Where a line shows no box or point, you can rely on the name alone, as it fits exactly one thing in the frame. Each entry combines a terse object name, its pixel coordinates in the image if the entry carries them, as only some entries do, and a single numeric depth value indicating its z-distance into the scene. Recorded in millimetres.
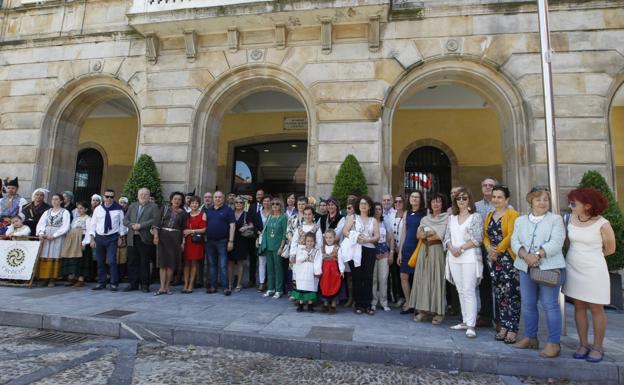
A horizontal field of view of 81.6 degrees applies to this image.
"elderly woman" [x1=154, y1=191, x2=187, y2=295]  6816
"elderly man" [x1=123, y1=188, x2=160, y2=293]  6922
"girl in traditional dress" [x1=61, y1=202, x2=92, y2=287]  7469
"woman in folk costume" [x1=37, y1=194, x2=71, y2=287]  7398
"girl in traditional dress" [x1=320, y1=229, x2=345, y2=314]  5648
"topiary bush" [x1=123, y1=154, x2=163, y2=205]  8516
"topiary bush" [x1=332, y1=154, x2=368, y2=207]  7844
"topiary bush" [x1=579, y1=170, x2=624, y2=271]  6473
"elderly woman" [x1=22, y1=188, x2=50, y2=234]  7844
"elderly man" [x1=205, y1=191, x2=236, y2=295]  6965
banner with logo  7273
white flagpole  4656
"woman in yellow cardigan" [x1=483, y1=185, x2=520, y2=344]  4348
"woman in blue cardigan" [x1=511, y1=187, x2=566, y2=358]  3895
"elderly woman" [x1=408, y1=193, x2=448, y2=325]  5078
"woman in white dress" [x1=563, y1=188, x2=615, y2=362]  3771
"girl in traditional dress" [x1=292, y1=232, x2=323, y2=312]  5664
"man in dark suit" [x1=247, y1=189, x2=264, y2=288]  7618
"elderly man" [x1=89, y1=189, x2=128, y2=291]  7137
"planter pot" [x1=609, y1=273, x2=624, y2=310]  6512
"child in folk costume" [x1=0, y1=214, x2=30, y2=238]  7546
